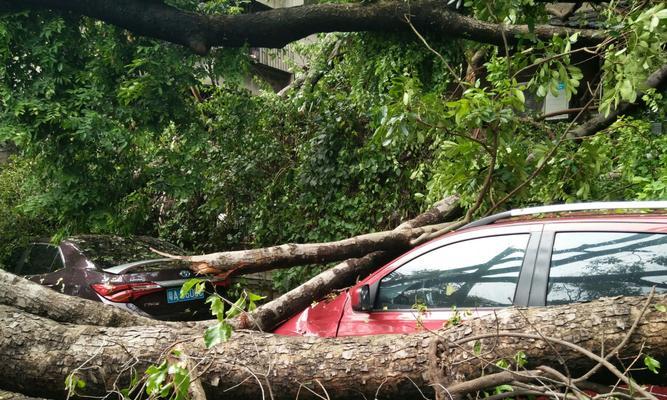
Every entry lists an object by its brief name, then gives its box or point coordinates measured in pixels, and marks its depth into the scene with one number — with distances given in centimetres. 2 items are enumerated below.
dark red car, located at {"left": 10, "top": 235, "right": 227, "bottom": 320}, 622
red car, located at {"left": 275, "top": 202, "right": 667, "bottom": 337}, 303
